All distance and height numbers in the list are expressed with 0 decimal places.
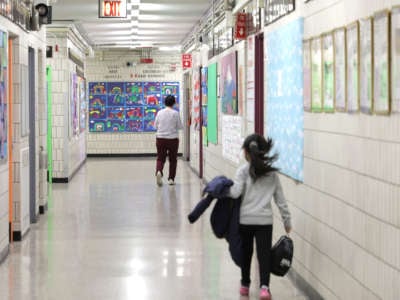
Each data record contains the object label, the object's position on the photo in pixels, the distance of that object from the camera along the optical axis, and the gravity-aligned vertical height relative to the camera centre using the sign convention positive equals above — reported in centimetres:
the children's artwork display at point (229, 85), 1101 +47
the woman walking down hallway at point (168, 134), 1558 -28
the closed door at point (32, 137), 1057 -22
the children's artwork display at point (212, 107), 1368 +20
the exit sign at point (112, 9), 1210 +160
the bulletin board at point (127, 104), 2530 +46
